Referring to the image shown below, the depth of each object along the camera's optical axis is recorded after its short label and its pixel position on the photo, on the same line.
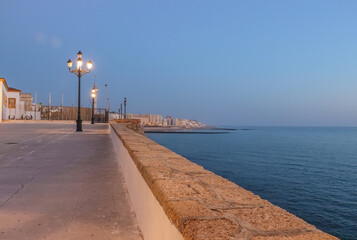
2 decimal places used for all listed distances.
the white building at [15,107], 43.67
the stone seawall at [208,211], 1.52
